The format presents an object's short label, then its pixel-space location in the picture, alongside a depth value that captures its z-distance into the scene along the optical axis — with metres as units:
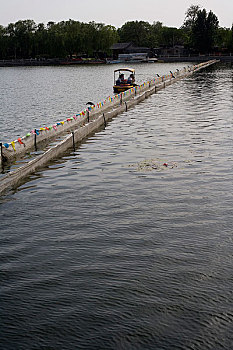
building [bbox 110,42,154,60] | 175.36
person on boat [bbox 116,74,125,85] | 47.47
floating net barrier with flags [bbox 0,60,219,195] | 15.89
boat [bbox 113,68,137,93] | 46.62
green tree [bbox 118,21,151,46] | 197.07
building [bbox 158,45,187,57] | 168.98
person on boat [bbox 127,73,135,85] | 47.87
